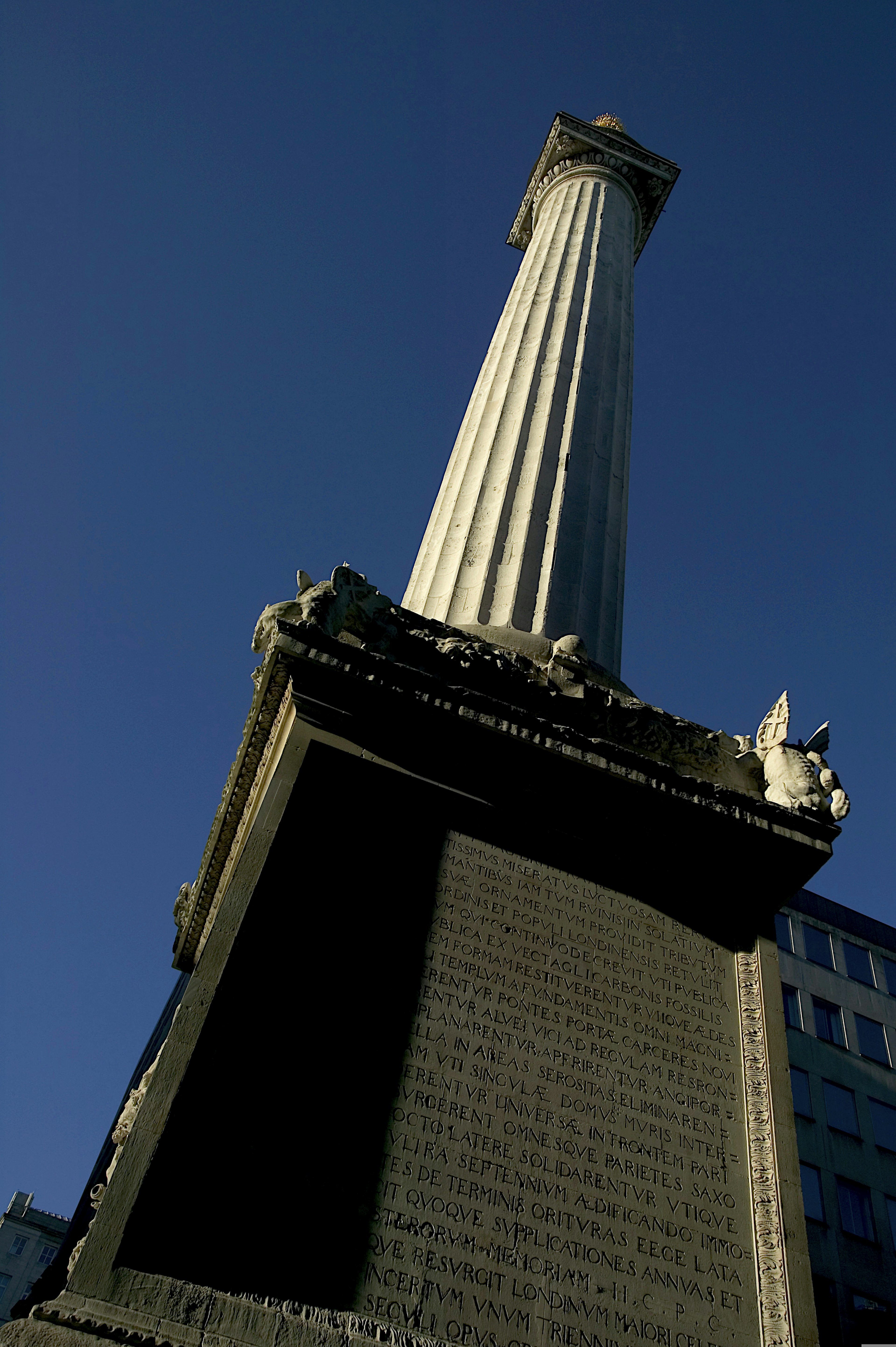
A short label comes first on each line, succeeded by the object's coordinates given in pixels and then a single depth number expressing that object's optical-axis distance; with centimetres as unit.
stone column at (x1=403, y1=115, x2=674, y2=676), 1131
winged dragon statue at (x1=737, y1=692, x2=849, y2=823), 901
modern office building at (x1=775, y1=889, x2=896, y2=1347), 2644
